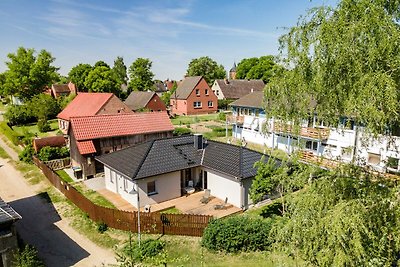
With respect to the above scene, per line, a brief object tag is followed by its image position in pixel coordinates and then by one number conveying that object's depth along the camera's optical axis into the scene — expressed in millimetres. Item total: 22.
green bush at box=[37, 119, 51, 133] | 44225
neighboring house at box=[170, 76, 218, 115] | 59906
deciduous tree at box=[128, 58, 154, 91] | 78250
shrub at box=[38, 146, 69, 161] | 29109
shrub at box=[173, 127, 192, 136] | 39656
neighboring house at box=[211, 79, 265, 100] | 67688
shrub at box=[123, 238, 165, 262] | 14289
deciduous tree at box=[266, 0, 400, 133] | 6207
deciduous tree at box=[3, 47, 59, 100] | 62000
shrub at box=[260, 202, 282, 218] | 18403
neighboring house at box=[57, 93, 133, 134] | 36469
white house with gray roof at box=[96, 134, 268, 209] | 19297
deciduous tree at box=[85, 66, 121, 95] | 65812
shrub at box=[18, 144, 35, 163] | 30112
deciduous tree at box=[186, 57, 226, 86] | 89125
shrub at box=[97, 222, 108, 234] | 16984
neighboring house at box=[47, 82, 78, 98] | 78938
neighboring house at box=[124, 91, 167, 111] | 52969
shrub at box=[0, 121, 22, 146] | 37312
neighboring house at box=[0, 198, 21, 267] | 12126
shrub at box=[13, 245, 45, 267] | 12038
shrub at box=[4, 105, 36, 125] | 51266
